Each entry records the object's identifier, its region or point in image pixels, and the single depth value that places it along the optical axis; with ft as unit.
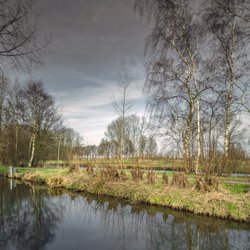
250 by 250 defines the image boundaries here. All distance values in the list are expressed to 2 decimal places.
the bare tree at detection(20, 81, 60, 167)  88.07
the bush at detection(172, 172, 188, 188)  34.35
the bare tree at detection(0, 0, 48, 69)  17.78
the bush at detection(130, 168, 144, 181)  41.65
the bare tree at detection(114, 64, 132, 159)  65.32
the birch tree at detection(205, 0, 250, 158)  42.17
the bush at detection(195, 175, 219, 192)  30.69
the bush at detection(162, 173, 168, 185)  37.76
